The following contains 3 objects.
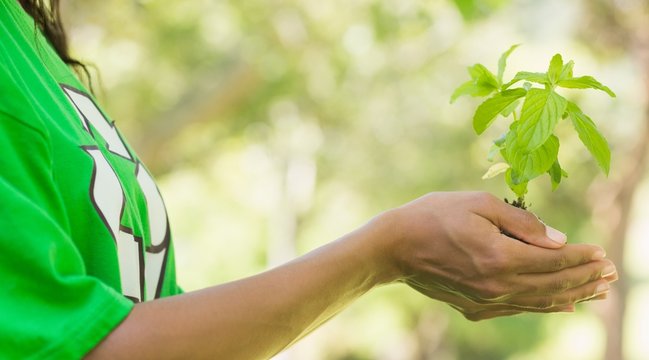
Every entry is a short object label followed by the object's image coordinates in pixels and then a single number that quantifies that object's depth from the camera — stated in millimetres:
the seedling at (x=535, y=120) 1355
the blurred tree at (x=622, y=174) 11125
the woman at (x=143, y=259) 1177
